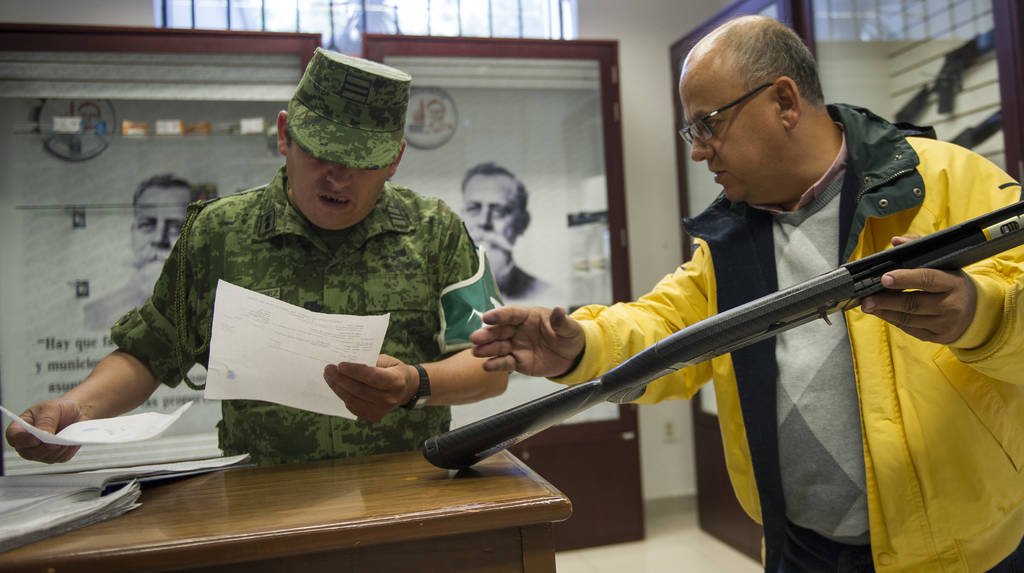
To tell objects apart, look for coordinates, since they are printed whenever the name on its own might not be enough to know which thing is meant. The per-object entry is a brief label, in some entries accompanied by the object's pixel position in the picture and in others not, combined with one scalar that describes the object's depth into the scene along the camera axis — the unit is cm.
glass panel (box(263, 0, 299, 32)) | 428
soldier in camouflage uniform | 149
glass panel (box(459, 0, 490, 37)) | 453
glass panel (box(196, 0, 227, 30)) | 417
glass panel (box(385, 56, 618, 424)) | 398
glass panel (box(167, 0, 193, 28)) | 410
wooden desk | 84
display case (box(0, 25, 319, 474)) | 342
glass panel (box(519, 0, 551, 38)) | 463
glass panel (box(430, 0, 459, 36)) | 449
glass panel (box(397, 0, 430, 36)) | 443
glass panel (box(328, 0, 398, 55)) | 424
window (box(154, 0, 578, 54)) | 419
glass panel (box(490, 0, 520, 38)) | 458
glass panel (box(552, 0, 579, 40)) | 458
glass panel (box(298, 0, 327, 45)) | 428
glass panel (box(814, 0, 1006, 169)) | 258
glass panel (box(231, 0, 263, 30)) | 423
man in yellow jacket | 112
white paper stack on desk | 88
